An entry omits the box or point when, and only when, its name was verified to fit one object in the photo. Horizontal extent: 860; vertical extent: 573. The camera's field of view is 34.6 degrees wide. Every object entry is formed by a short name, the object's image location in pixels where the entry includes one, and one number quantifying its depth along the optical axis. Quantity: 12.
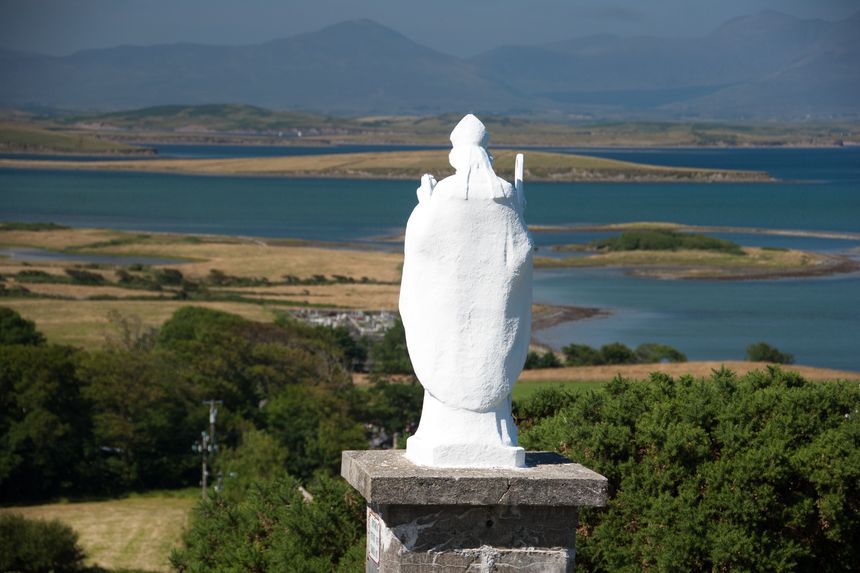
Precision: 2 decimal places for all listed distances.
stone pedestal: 8.21
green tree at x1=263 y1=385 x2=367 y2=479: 40.22
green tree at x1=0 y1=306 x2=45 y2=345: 52.94
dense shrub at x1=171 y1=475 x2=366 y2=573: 16.83
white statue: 8.60
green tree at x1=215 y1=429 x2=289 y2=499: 37.66
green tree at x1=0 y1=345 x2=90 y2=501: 41.06
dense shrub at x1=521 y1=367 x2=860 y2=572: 15.12
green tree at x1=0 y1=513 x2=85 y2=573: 30.44
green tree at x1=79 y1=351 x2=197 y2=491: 42.72
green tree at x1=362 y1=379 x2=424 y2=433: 44.06
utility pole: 40.12
